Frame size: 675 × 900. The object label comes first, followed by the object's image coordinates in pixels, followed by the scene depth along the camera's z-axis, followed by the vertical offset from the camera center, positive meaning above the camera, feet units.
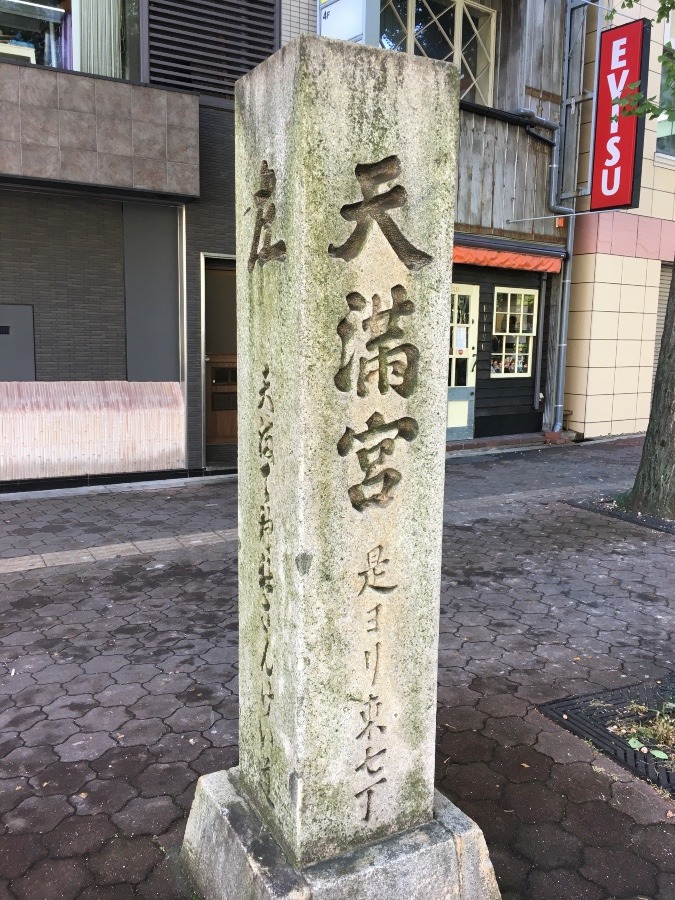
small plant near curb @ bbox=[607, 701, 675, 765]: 12.80 -6.59
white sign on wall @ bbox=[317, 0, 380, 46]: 29.12 +12.89
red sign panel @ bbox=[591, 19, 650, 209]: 34.88 +10.58
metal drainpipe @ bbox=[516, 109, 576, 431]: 40.55 +4.02
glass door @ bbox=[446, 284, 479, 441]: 40.06 -0.78
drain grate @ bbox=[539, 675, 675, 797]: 12.27 -6.63
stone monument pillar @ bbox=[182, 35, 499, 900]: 7.68 -1.30
